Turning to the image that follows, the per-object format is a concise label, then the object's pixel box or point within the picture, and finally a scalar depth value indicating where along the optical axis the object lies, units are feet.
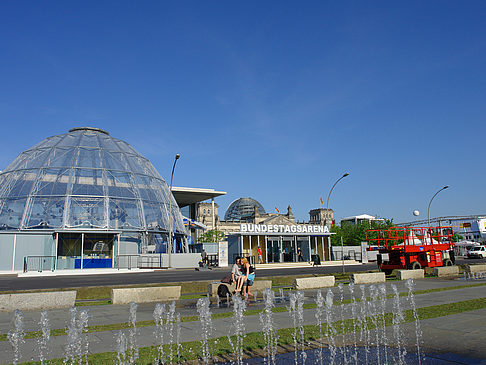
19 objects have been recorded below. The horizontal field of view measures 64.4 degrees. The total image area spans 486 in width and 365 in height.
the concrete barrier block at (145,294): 41.81
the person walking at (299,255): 160.25
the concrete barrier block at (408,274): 67.31
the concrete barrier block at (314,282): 53.42
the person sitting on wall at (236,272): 46.15
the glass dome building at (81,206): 117.70
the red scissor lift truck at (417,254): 80.33
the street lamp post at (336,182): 114.52
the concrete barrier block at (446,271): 73.36
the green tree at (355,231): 263.29
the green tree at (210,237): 306.14
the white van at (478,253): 183.85
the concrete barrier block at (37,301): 36.88
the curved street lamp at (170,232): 122.76
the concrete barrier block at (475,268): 76.11
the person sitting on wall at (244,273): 46.16
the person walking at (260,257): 148.43
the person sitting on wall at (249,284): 46.98
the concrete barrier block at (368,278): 58.95
